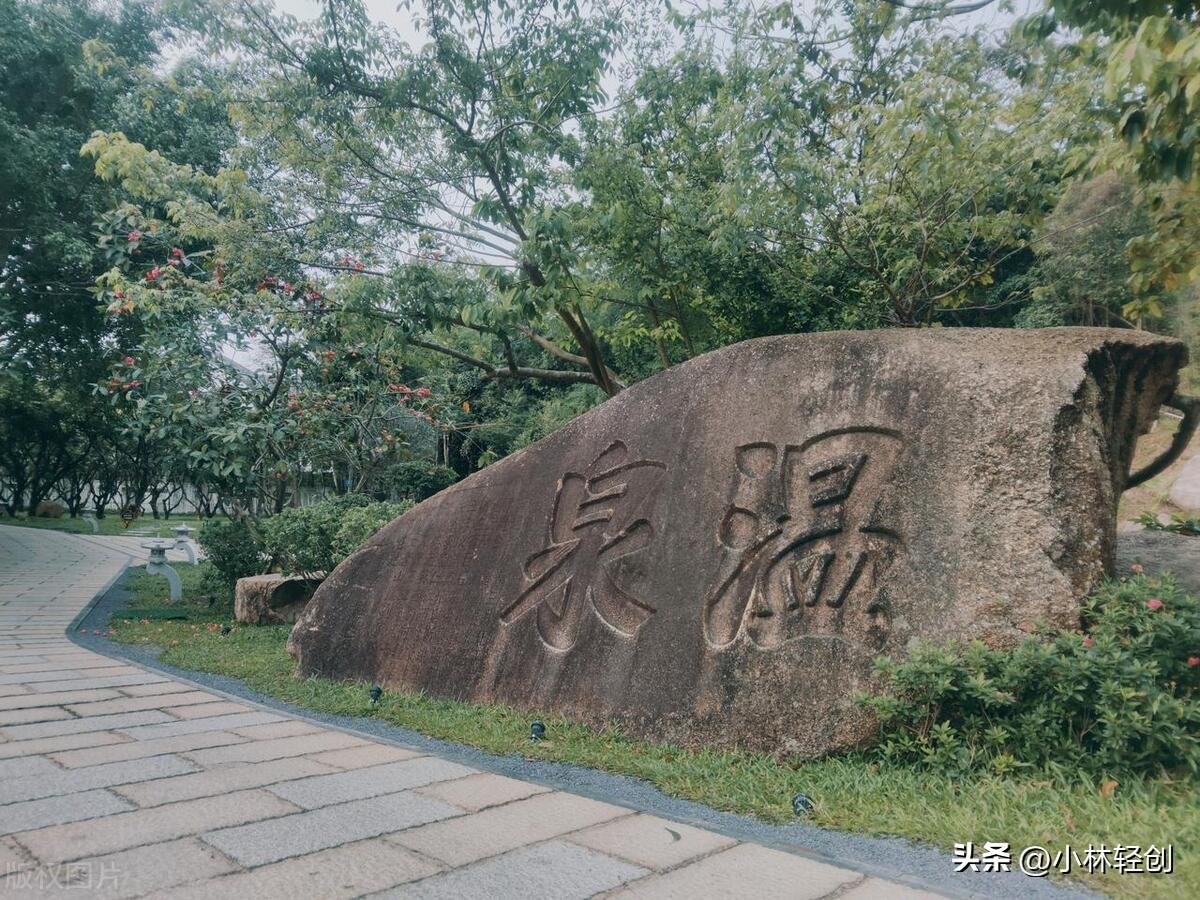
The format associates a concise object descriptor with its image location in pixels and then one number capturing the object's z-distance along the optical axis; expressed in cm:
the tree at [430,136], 579
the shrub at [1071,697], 257
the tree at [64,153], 974
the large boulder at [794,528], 305
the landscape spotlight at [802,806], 264
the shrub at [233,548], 896
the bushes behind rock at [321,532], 711
